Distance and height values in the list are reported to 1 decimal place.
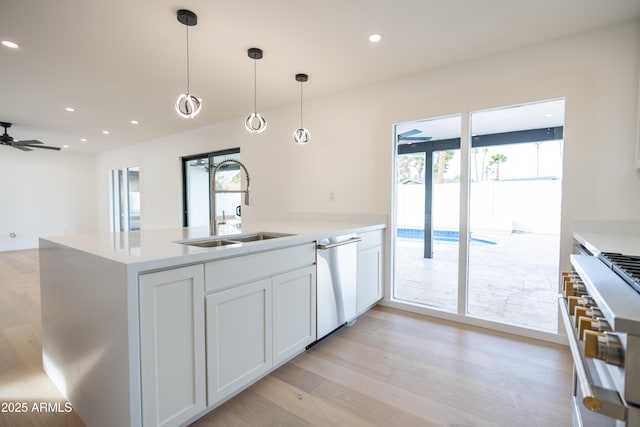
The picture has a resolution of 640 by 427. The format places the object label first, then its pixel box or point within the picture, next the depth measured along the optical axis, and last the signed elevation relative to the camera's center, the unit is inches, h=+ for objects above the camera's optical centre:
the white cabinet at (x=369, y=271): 111.7 -27.0
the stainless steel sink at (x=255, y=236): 89.5 -10.6
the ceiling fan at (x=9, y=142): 186.0 +38.2
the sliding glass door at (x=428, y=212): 119.5 -4.3
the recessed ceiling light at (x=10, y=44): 94.1 +50.2
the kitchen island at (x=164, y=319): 49.6 -23.6
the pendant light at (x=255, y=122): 103.7 +27.7
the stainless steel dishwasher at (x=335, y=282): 91.4 -25.9
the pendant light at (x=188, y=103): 82.2 +27.4
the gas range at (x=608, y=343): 23.8 -13.0
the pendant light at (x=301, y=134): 120.4 +27.1
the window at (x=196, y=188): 213.0 +10.3
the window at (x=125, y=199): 279.7 +2.8
